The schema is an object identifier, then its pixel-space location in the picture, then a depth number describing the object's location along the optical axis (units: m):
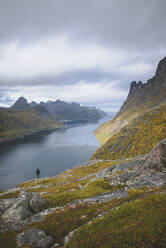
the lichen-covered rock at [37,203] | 17.34
